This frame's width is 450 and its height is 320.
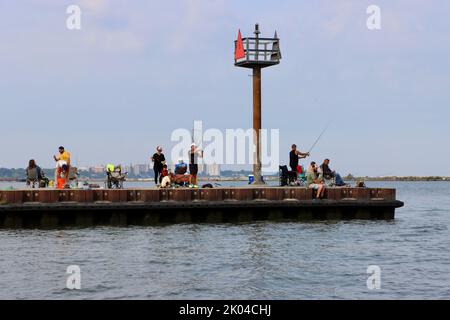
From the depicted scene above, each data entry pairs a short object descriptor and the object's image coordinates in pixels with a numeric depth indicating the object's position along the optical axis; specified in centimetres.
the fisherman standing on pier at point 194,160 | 3000
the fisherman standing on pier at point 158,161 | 3003
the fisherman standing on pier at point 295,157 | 3186
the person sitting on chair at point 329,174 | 3119
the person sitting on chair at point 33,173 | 2984
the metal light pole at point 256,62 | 3303
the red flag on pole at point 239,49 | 3306
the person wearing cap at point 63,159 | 2867
